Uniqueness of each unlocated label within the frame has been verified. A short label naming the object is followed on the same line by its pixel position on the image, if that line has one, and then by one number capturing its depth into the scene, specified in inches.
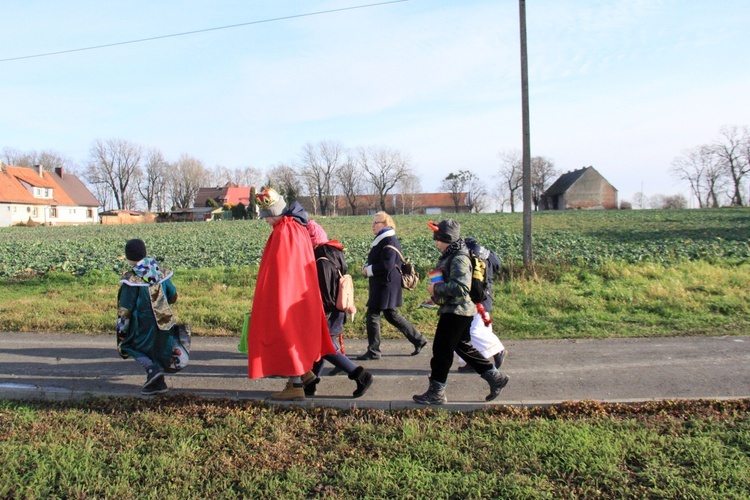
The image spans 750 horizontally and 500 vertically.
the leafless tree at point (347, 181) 4168.3
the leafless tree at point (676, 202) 3612.0
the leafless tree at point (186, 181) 4284.0
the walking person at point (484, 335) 204.2
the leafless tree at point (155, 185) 4087.1
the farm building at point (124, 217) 2920.5
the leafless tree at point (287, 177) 4055.1
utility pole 466.9
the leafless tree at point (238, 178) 4630.9
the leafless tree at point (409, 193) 4136.3
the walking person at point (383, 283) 251.8
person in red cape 186.7
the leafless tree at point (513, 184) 3882.9
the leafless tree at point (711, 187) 3331.7
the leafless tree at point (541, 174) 3904.8
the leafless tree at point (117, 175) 3943.7
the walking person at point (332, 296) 201.3
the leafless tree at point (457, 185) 4266.7
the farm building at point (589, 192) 3235.7
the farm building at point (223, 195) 4005.9
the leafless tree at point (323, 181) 4168.3
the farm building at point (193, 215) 3272.4
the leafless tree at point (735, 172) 3134.8
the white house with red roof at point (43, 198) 2554.1
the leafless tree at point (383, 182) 4087.1
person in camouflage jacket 184.1
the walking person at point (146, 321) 207.2
